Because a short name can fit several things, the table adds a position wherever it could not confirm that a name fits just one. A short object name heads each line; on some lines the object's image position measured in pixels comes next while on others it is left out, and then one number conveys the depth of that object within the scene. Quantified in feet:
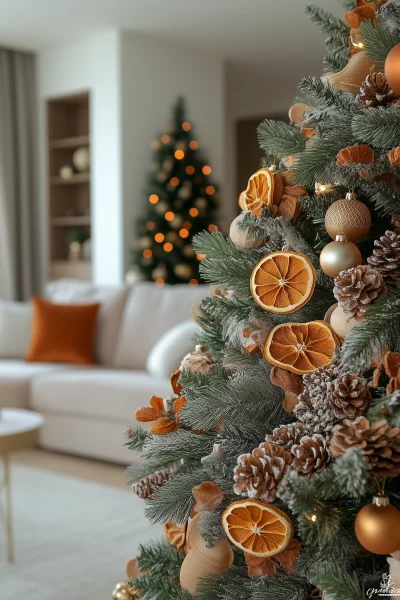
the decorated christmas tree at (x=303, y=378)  2.94
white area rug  7.30
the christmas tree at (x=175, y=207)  20.30
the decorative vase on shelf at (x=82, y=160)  22.02
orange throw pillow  13.96
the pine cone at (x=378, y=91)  3.38
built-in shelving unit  22.47
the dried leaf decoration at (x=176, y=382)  4.12
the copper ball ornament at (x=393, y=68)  3.17
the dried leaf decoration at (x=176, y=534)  4.03
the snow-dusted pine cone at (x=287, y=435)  3.15
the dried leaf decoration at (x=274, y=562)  3.25
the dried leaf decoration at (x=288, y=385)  3.39
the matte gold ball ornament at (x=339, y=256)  3.24
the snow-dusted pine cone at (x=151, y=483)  4.01
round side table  8.00
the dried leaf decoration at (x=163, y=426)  3.95
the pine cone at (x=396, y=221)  3.33
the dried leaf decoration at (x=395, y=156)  3.19
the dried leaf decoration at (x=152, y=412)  4.03
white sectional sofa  11.75
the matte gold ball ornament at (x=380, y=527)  2.80
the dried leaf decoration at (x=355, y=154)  3.31
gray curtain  22.03
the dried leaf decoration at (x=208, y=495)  3.52
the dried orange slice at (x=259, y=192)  3.65
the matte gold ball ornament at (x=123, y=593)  4.27
